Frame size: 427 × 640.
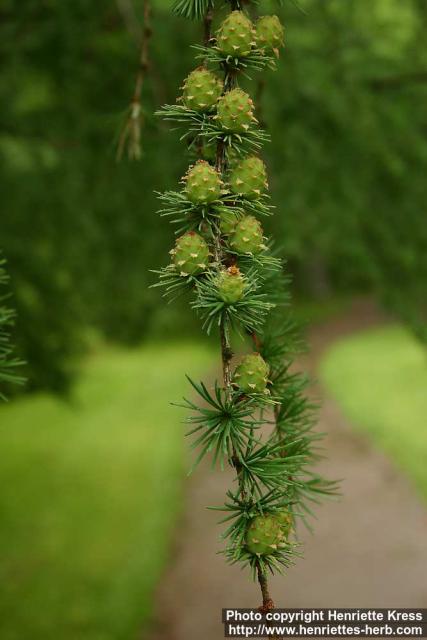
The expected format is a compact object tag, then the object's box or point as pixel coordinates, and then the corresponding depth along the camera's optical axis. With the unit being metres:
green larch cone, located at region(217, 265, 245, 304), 0.84
